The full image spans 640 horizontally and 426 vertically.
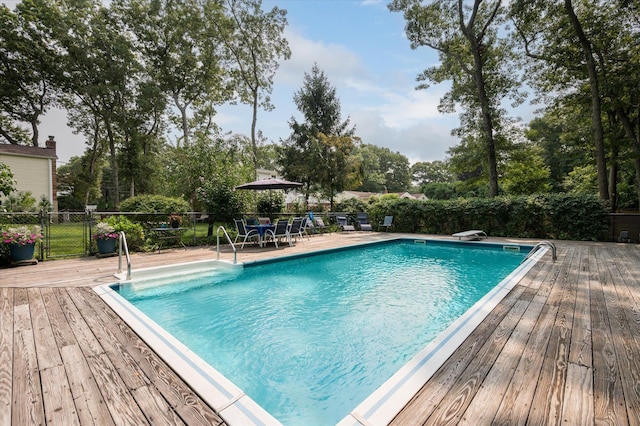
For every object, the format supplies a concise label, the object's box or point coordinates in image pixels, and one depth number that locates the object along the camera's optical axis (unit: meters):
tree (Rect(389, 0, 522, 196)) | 13.80
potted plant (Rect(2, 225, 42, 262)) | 5.70
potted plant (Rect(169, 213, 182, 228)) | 8.94
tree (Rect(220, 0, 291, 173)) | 17.45
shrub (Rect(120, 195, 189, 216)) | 9.16
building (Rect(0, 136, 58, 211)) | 16.21
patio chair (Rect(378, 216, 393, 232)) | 13.45
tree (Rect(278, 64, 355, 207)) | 20.38
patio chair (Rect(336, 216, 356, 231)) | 13.78
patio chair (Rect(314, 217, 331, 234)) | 12.72
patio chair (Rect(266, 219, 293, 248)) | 8.80
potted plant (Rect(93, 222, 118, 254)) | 6.93
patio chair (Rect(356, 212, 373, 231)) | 14.44
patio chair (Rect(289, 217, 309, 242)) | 9.50
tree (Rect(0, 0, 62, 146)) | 17.02
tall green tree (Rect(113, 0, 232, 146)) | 17.58
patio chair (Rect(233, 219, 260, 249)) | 8.88
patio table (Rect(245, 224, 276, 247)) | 8.70
